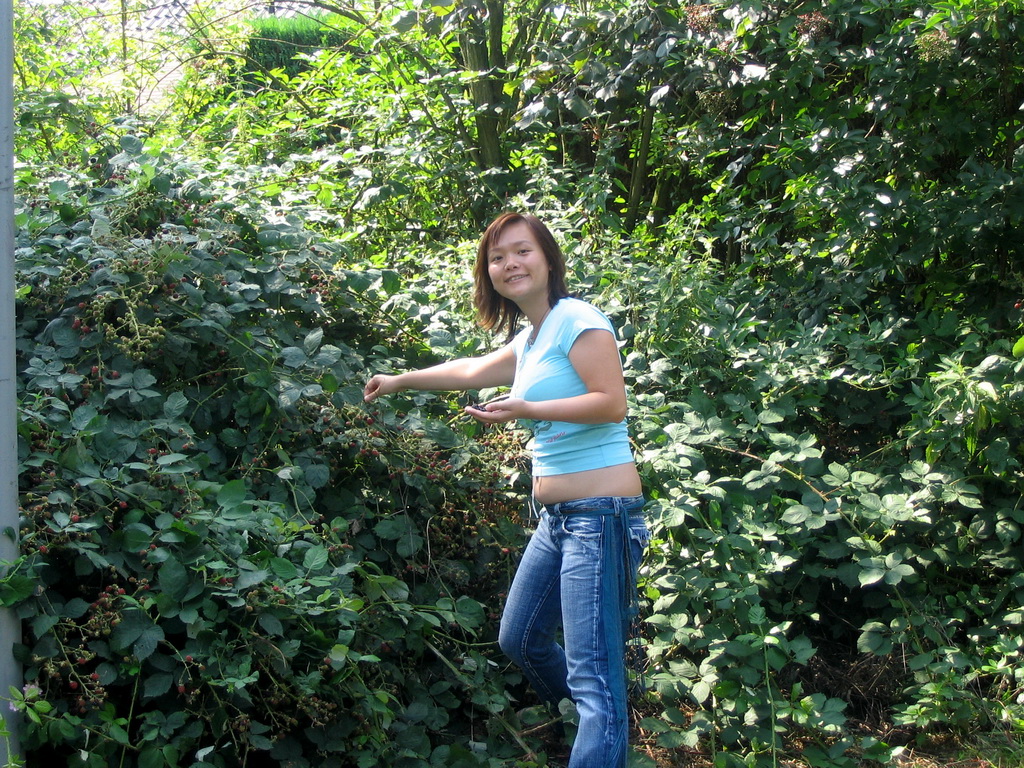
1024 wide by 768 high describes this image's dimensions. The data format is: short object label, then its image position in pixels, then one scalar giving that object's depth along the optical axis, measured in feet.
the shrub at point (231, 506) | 6.75
